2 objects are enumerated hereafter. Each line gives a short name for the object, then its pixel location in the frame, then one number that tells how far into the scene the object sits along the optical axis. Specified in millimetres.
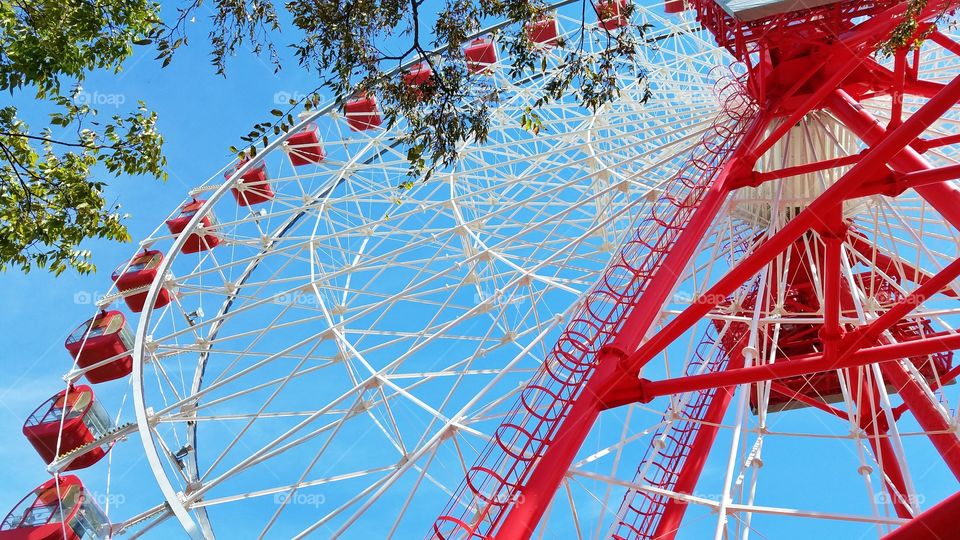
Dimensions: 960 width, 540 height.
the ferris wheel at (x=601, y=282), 10844
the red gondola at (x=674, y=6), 23770
